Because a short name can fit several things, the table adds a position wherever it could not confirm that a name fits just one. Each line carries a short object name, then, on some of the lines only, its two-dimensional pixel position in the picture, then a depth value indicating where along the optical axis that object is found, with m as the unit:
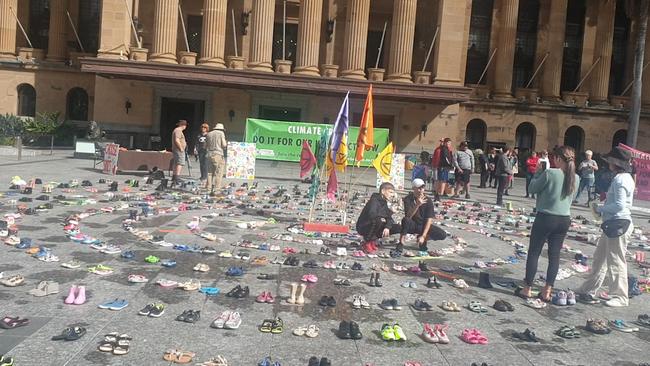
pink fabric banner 16.80
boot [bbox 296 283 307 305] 6.34
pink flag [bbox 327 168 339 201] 11.10
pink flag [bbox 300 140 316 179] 11.86
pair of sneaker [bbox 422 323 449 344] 5.46
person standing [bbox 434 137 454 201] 17.69
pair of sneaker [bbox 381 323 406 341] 5.46
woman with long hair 6.99
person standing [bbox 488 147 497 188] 23.13
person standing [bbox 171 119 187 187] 15.59
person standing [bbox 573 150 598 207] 17.84
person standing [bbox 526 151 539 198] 20.50
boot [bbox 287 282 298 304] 6.35
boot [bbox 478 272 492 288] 7.61
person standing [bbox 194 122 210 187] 16.07
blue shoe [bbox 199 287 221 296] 6.53
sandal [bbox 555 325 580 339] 5.82
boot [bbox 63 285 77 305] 5.84
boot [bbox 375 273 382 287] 7.29
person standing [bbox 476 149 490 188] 23.26
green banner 20.53
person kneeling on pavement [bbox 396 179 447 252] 9.50
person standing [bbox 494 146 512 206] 17.36
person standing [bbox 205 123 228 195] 15.04
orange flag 10.54
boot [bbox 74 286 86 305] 5.82
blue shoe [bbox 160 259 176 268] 7.57
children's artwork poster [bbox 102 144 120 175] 18.33
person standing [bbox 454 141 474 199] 18.28
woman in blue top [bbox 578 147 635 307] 7.17
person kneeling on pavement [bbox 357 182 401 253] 9.30
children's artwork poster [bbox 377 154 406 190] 17.83
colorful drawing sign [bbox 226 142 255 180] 17.53
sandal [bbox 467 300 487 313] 6.51
